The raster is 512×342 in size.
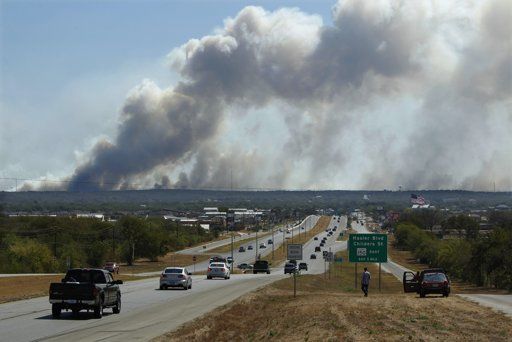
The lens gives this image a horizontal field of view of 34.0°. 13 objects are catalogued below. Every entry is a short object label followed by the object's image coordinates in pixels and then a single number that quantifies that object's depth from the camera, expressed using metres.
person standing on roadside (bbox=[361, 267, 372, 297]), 51.03
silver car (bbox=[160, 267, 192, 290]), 60.38
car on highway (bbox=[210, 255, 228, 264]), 109.54
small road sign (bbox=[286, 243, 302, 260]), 45.16
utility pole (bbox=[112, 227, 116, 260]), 149.00
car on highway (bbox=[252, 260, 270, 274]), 101.19
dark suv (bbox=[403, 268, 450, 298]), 50.81
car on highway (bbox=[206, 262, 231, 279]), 81.44
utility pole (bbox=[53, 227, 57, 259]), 141.31
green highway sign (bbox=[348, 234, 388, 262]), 62.00
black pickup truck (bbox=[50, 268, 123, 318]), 34.00
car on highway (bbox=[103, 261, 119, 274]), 106.59
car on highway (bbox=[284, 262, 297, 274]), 95.61
